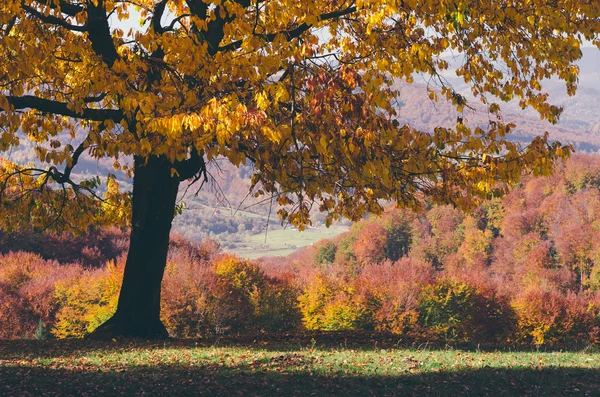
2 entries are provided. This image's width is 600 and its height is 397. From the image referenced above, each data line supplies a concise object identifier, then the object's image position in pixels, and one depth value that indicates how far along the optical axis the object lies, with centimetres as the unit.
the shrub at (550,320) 3347
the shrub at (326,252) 10481
